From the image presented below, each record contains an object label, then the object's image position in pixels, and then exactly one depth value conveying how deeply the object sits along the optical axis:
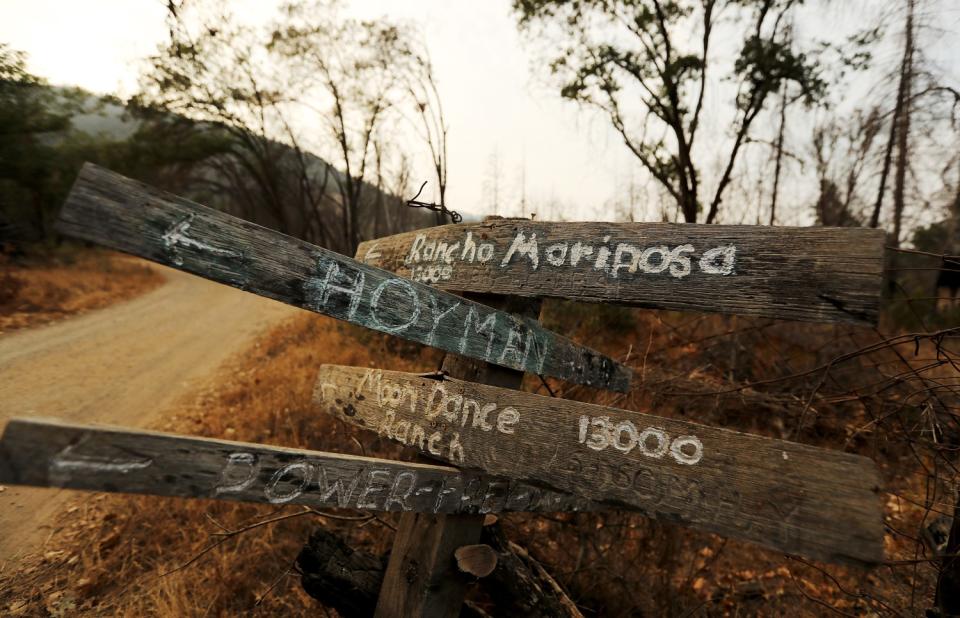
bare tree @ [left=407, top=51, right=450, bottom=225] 10.61
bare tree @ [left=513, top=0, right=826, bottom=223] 8.66
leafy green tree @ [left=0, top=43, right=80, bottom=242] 11.73
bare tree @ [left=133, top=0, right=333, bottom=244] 15.16
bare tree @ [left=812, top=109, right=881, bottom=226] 7.95
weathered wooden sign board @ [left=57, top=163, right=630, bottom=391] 1.07
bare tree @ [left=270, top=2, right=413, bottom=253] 14.71
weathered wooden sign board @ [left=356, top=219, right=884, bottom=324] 1.12
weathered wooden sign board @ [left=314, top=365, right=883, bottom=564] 1.03
